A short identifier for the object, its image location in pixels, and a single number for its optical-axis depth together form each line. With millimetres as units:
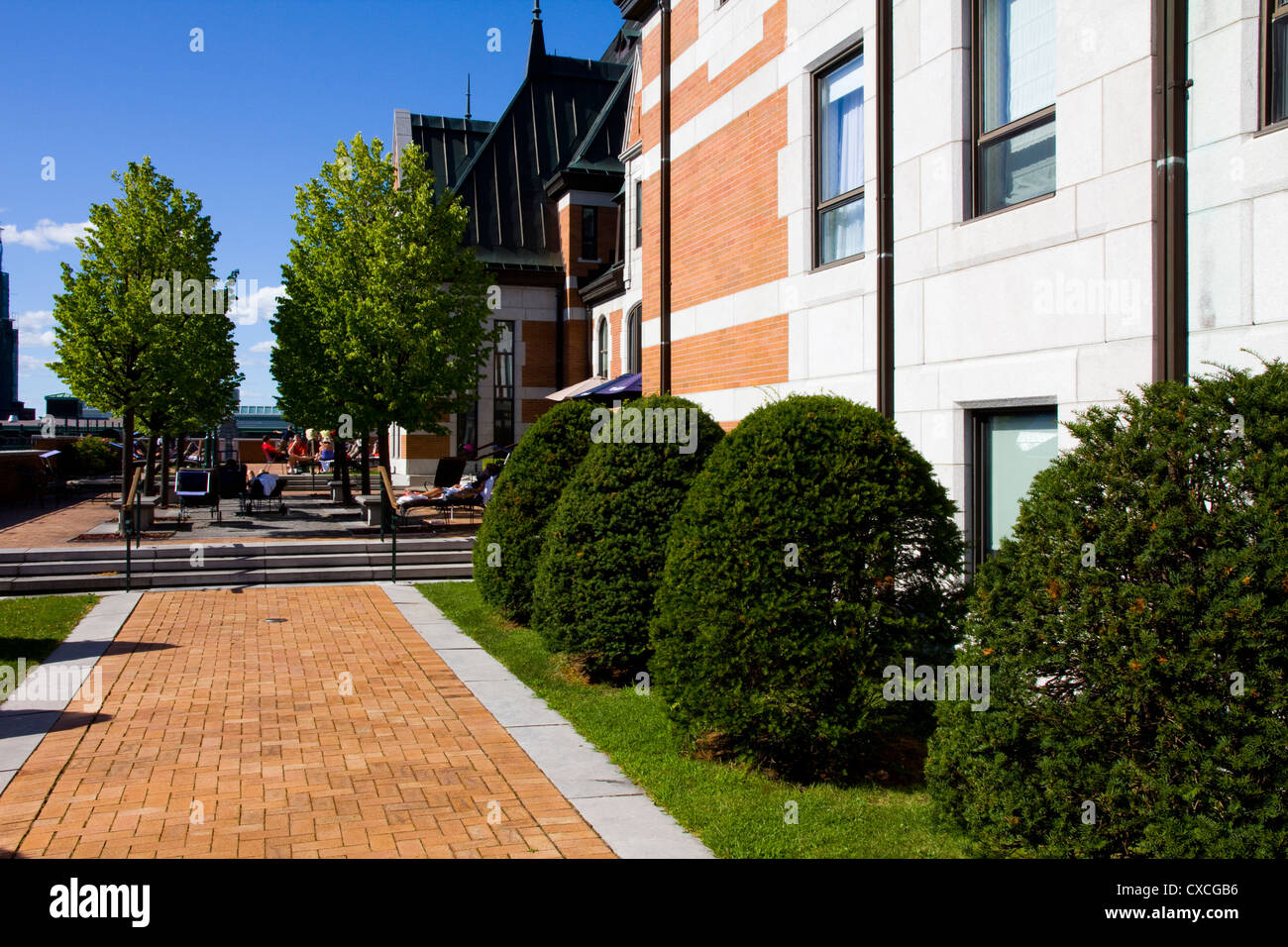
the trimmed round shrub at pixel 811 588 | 5875
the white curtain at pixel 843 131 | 9422
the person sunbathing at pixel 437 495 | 19953
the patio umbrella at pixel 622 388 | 19641
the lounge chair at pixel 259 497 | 21766
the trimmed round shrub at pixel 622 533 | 8508
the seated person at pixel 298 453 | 37906
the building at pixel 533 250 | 32938
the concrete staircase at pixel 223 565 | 14516
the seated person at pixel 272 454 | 42062
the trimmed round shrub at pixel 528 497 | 11094
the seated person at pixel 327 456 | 38828
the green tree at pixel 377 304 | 22109
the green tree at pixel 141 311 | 18875
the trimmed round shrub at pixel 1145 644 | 3676
